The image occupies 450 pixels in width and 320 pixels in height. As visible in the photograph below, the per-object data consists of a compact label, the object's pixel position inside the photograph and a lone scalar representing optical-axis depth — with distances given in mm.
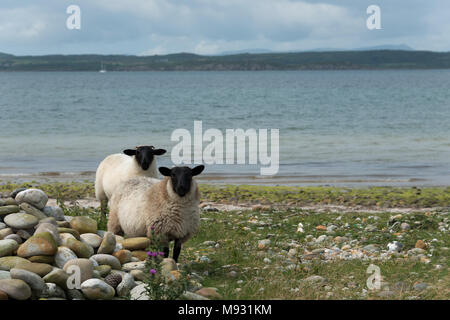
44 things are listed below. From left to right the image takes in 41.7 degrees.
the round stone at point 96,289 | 8234
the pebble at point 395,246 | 12509
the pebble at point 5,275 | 8150
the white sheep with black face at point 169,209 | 9805
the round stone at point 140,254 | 10188
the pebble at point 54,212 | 10961
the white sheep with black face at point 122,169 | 13812
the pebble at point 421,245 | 12562
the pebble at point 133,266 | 9512
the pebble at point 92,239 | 10016
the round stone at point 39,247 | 8906
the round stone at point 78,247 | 9406
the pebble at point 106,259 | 9320
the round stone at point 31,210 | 10391
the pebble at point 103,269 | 8922
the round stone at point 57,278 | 8266
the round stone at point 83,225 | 10672
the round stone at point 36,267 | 8484
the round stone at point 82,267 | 8500
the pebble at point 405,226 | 14414
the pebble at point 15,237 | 9518
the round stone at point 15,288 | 7645
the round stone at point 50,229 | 9414
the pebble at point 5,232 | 9666
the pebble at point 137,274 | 9186
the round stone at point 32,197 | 10633
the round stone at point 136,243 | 10273
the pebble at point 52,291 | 8062
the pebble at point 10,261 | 8653
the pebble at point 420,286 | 9149
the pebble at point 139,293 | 8145
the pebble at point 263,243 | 12498
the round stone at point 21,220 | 9891
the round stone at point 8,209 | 10133
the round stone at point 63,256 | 8953
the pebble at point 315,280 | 9365
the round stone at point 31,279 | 7969
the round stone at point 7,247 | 9078
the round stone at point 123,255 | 9758
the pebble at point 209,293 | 8469
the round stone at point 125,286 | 8578
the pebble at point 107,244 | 9727
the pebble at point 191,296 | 8005
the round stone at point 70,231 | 9945
